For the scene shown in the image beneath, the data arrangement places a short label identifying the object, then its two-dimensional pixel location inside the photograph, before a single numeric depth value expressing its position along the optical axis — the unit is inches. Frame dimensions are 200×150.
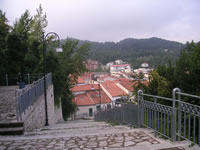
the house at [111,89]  1577.0
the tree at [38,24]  795.4
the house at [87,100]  1485.0
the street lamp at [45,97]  411.5
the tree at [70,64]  935.3
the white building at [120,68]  4085.9
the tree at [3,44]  666.2
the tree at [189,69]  355.3
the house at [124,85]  1646.9
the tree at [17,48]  713.0
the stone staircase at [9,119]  229.1
